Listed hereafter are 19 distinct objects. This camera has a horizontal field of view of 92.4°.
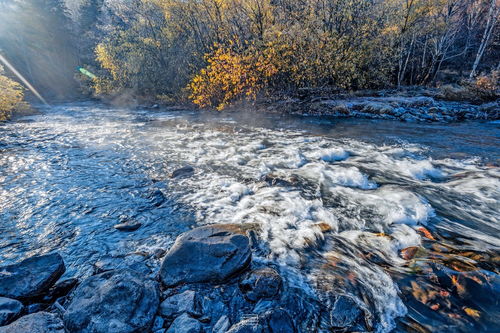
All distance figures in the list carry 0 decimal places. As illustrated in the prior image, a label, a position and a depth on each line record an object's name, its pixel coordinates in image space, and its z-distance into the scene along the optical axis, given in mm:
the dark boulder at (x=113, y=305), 2450
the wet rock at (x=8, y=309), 2557
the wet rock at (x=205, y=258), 3209
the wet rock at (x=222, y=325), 2633
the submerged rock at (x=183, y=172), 7003
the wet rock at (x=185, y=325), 2561
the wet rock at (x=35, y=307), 2801
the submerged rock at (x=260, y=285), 3010
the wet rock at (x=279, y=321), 2445
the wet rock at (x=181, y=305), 2756
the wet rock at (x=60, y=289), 2987
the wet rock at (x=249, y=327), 2368
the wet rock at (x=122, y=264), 3502
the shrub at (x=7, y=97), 14986
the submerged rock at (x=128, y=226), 4531
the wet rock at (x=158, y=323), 2599
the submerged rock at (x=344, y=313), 2682
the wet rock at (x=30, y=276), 2906
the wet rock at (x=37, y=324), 2342
